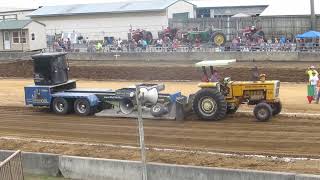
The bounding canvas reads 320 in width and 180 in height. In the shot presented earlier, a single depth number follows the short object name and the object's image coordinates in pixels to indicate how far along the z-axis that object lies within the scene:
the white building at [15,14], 71.27
